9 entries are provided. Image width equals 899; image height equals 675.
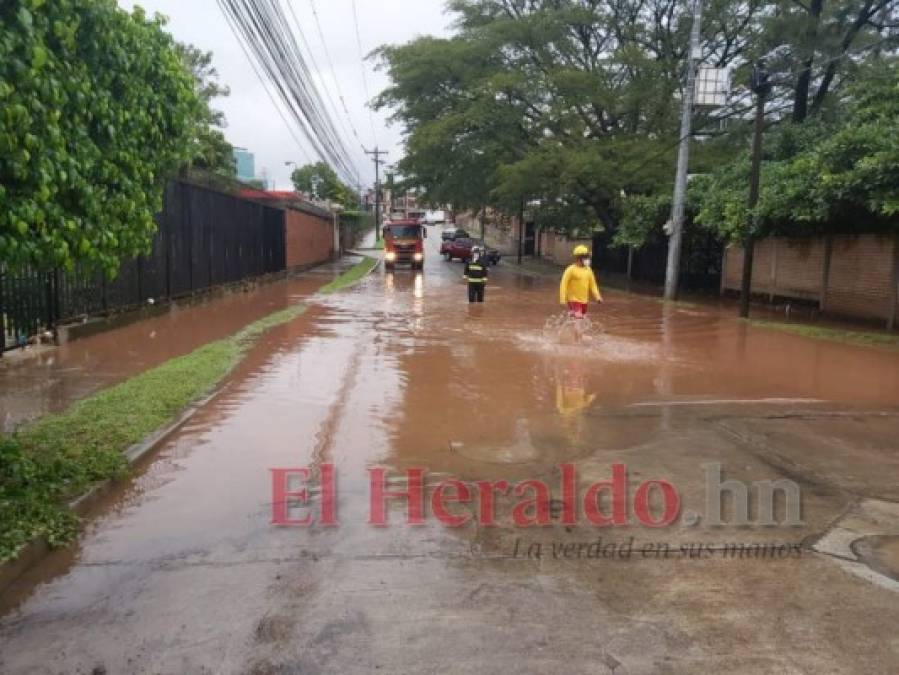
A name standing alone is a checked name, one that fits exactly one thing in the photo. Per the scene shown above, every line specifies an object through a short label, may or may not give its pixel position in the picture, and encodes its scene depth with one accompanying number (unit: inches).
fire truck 1477.6
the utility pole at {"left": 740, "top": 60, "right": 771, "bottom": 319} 629.9
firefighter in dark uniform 761.0
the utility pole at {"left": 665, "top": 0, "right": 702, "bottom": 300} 796.6
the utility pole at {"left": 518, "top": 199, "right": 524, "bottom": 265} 1704.7
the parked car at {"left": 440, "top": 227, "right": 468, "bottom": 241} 2192.1
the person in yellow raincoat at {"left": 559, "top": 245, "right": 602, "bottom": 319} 500.1
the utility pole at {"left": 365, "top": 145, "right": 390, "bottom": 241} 2842.5
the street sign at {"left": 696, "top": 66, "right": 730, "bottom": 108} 861.8
